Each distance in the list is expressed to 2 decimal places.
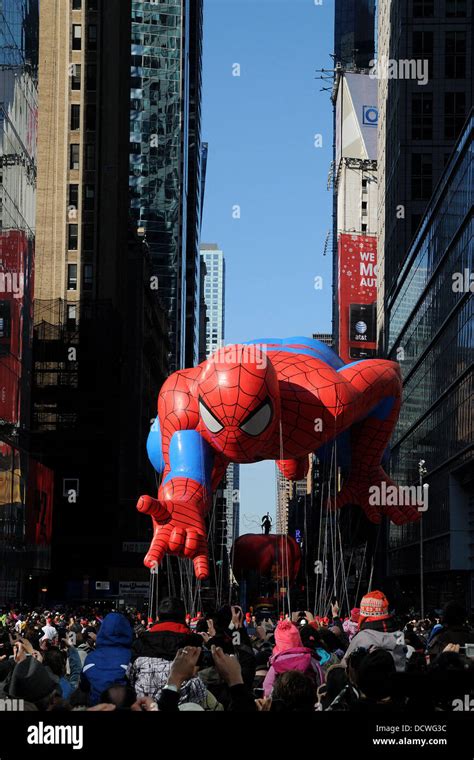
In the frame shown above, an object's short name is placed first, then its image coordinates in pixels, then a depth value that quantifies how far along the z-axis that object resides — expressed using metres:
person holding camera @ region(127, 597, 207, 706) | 7.88
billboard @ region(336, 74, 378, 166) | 119.38
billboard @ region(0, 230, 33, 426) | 56.28
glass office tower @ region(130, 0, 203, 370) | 117.75
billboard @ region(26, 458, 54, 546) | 63.06
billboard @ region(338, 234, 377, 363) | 95.50
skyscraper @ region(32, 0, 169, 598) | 82.94
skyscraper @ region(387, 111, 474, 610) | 49.03
